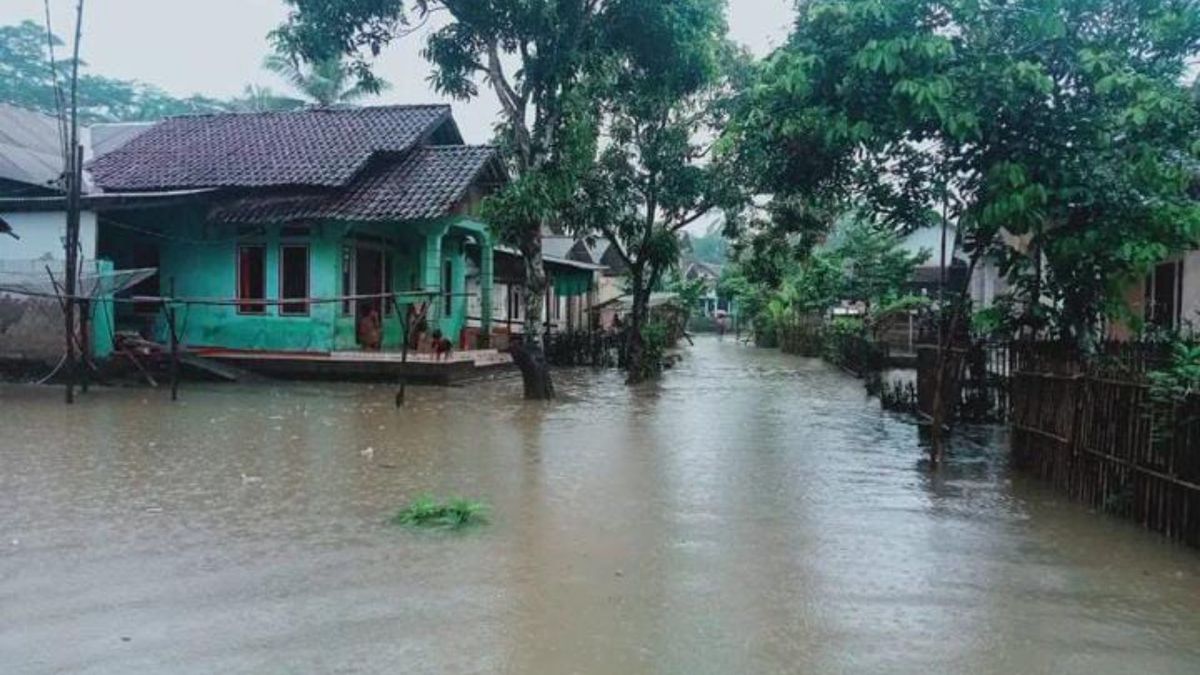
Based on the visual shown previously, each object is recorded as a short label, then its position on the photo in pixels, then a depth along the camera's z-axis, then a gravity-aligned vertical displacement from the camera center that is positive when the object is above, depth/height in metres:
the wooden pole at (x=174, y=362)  13.91 -0.74
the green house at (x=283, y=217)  17.80 +1.89
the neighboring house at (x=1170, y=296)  10.62 +0.46
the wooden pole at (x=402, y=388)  13.19 -1.03
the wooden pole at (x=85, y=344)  13.77 -0.50
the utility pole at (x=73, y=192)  13.66 +1.77
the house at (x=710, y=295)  57.69 +1.83
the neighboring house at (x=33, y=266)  15.59 +0.75
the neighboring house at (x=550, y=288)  25.69 +1.00
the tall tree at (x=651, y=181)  20.95 +3.26
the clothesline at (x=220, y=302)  12.99 +0.20
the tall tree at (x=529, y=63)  14.59 +4.19
